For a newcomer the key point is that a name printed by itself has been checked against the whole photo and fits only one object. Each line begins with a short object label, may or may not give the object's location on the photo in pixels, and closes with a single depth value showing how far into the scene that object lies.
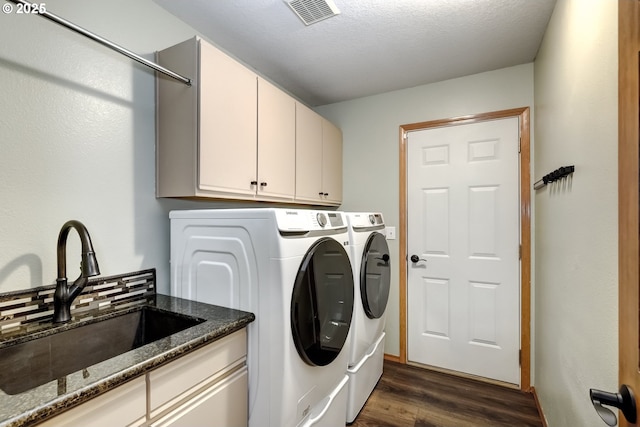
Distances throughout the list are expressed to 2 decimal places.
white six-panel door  2.28
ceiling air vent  1.55
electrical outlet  2.67
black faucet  1.14
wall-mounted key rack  1.30
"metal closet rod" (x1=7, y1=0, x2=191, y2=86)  0.90
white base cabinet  0.79
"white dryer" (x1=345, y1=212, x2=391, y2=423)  1.80
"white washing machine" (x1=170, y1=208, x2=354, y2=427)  1.20
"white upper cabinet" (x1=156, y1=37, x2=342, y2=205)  1.45
